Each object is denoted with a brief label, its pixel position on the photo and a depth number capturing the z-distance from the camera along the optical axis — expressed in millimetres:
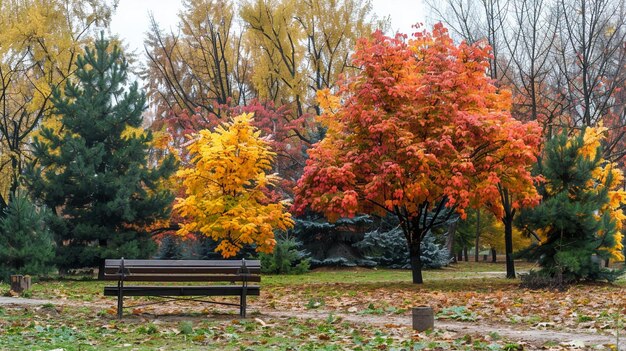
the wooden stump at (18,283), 15414
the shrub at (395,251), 30331
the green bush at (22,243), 20375
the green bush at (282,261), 26438
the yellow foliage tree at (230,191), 21672
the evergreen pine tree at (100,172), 23062
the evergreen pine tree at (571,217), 17609
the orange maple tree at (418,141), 16859
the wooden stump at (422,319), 8695
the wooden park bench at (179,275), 10641
